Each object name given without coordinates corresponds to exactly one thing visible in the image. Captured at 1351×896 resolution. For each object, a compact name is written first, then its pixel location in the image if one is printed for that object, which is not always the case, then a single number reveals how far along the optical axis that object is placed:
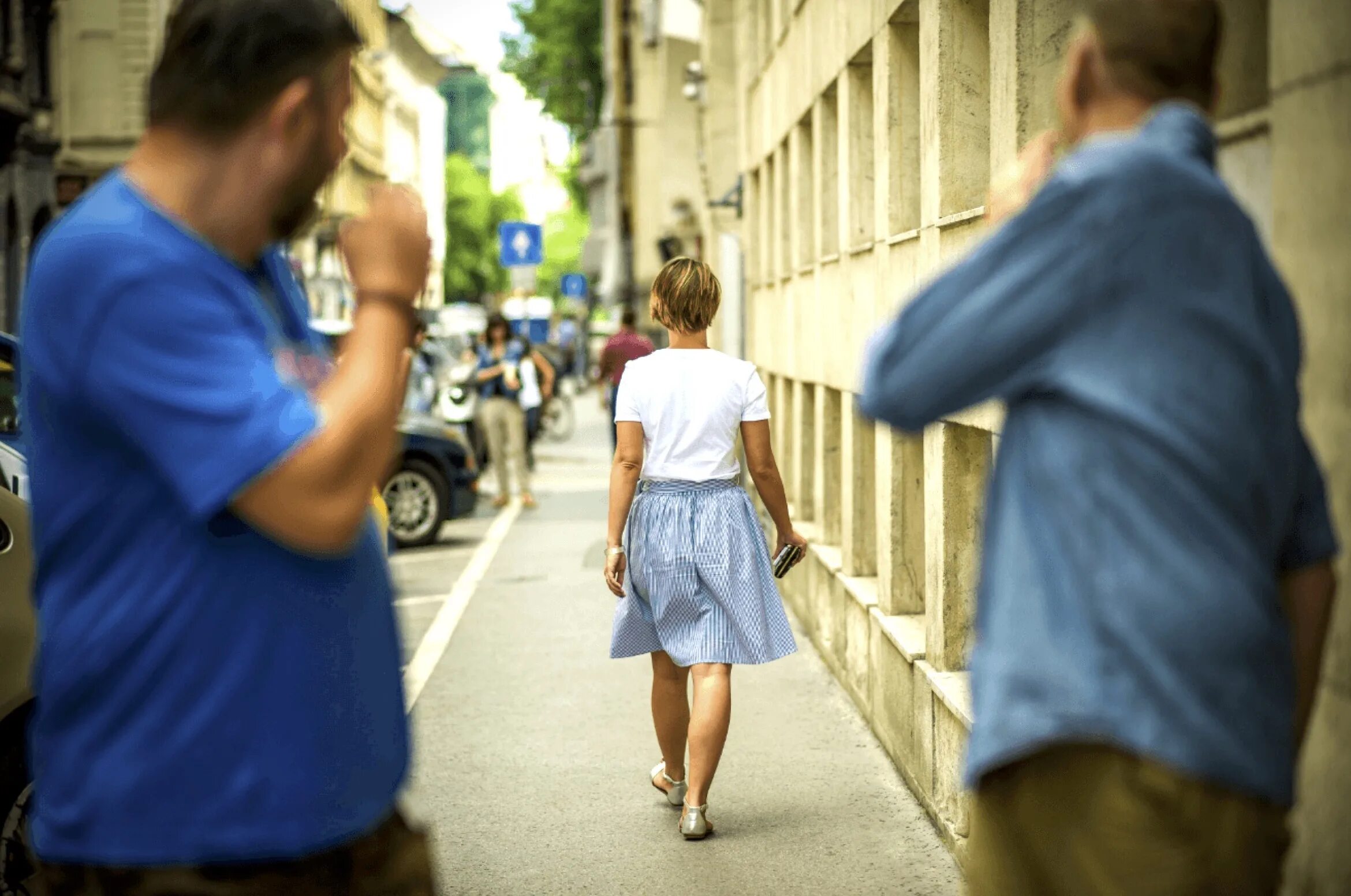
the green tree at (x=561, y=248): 125.06
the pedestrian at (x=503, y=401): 20.69
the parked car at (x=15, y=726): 4.66
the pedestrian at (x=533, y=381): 21.38
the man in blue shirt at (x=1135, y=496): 2.08
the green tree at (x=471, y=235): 105.06
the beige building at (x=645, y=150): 40.62
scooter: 23.91
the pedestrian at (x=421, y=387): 25.77
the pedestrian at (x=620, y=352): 18.12
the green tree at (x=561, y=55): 63.56
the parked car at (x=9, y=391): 6.50
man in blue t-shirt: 2.05
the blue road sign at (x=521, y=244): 36.16
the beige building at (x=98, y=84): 34.28
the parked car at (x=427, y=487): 16.98
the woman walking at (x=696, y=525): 6.50
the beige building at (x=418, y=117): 84.12
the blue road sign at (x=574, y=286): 59.38
